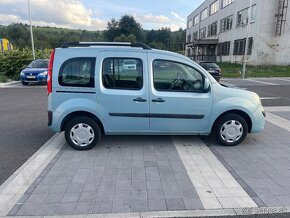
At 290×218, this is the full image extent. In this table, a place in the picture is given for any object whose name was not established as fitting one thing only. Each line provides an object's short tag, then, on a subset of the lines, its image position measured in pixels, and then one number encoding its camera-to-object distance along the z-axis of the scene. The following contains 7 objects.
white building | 26.22
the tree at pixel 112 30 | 73.15
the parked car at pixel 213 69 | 18.33
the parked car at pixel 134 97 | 4.57
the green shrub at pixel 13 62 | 17.56
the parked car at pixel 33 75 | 14.78
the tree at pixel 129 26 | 72.56
